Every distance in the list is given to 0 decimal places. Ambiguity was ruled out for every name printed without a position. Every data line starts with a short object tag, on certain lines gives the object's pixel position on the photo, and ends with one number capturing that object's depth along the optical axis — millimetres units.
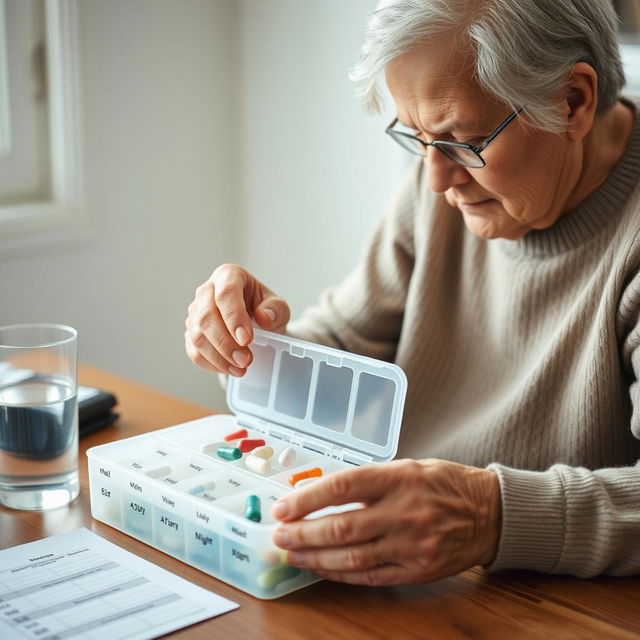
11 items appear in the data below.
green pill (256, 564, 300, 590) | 881
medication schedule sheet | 823
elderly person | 896
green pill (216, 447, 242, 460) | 1052
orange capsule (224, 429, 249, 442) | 1124
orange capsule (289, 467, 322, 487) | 987
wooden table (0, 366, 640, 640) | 838
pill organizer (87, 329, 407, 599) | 904
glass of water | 1060
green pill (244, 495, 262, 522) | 892
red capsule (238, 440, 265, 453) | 1078
